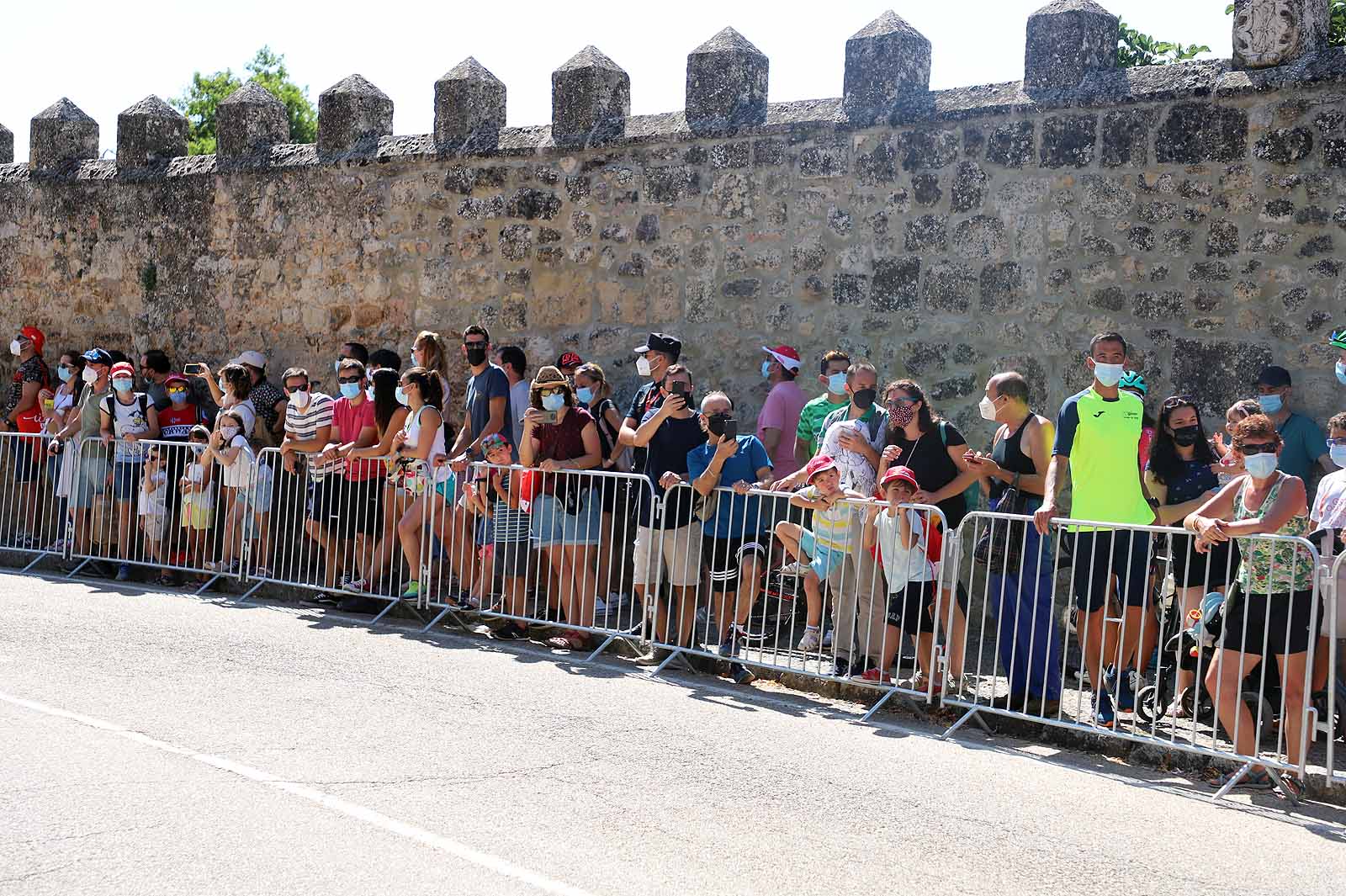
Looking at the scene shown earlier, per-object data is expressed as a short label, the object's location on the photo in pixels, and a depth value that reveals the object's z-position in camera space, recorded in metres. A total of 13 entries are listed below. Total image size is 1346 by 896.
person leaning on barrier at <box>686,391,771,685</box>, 7.83
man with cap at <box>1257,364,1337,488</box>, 7.67
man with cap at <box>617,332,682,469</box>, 8.80
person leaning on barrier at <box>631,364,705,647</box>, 7.96
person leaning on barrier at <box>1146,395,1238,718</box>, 7.32
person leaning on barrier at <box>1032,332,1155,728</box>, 6.70
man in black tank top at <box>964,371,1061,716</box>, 6.75
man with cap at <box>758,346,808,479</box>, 9.31
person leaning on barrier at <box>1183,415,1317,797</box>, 5.81
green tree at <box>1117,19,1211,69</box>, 18.77
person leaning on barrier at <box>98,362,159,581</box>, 10.81
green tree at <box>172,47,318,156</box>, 31.70
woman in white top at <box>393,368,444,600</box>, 9.19
